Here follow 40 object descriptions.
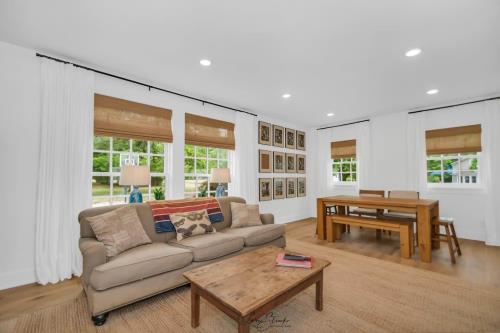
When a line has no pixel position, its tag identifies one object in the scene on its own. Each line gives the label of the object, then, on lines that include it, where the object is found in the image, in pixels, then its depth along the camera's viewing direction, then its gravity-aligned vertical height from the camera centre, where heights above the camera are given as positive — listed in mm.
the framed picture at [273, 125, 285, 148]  5867 +989
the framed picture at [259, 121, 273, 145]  5500 +973
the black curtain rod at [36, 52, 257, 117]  2847 +1400
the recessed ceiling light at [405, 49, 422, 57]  2697 +1423
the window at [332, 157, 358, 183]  6211 +103
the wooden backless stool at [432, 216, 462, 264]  3263 -929
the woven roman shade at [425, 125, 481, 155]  4391 +656
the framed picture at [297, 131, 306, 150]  6605 +969
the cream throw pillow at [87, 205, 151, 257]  2330 -579
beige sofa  1967 -847
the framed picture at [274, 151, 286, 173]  5841 +307
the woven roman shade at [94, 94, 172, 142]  3205 +822
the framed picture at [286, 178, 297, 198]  6148 -357
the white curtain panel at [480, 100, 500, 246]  4082 +34
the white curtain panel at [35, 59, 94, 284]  2719 +75
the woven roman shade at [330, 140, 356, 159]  6094 +675
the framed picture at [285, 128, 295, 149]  6234 +985
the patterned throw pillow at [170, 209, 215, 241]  2924 -638
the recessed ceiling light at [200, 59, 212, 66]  2946 +1445
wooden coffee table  1526 -833
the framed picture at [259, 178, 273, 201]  5418 -350
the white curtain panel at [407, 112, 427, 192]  4891 +365
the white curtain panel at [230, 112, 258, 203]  4848 +265
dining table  3314 -552
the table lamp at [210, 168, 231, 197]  3914 -11
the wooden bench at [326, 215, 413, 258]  3463 -858
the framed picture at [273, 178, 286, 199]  5793 -348
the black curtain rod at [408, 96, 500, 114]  4159 +1334
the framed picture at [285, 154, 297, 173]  6199 +293
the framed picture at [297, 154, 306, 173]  6570 +310
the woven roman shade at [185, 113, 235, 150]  4180 +810
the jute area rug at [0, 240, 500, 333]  1885 -1237
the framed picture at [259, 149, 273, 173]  5459 +317
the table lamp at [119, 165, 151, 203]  2873 -3
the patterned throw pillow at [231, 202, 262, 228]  3527 -637
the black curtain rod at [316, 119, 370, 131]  5840 +1329
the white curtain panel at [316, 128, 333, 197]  6621 +254
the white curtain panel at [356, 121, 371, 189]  5695 +484
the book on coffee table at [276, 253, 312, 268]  2079 -807
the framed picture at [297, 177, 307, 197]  6525 -367
